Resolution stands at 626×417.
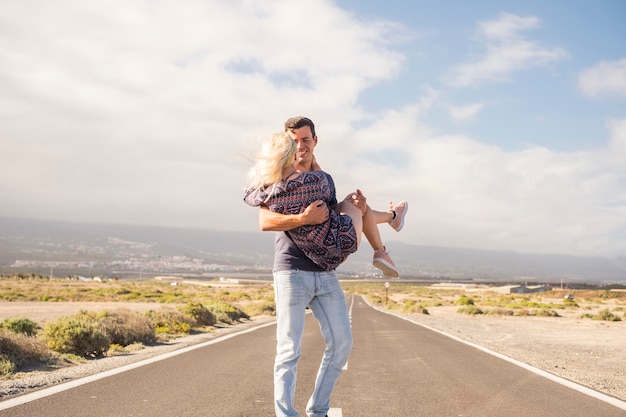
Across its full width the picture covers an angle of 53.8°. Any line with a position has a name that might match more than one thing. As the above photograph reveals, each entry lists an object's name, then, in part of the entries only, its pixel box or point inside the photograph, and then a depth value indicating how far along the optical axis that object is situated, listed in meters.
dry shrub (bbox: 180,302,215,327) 21.28
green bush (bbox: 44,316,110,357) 11.80
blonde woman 3.97
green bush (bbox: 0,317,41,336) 14.71
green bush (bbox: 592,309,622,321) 38.31
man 4.04
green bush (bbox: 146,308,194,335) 18.38
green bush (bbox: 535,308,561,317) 42.59
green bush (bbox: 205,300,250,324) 25.33
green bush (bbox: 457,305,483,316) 44.47
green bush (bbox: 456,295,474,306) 61.59
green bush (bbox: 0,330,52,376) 9.75
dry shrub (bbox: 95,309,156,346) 14.17
